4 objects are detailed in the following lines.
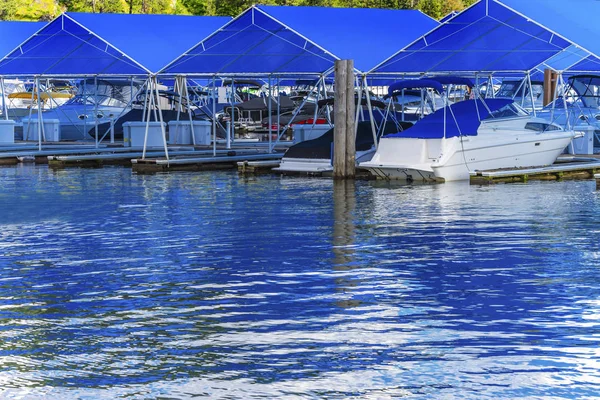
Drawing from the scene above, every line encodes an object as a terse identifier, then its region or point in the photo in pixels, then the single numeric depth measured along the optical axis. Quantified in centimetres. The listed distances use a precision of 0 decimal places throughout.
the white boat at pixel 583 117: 3659
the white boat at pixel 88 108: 5031
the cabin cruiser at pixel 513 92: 5230
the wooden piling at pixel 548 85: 4450
